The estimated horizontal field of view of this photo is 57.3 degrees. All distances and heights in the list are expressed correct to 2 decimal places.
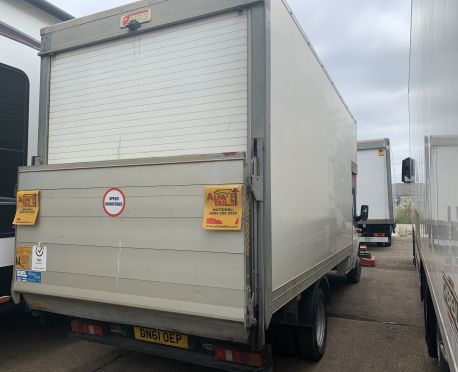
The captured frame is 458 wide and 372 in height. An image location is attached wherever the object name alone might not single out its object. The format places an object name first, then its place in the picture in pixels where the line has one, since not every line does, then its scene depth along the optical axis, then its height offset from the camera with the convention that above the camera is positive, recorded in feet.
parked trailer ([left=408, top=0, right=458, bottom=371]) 5.28 +0.74
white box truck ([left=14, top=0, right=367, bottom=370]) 9.80 +0.51
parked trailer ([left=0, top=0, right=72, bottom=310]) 13.82 +3.85
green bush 90.34 -1.95
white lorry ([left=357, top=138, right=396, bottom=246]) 47.75 +2.70
